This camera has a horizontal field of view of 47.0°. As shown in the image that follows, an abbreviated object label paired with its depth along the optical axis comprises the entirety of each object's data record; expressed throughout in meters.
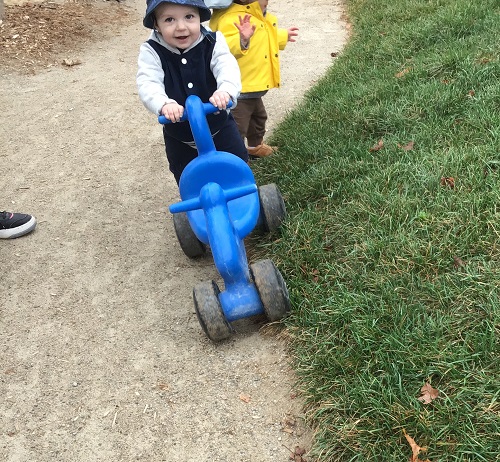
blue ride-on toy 2.50
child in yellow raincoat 3.45
